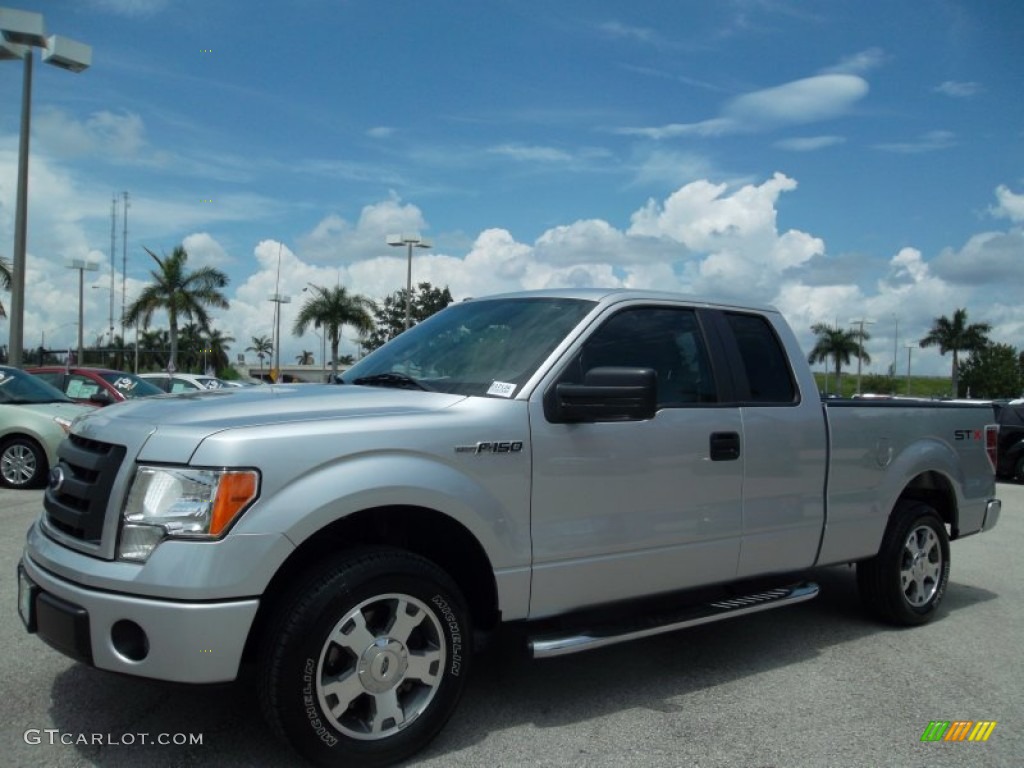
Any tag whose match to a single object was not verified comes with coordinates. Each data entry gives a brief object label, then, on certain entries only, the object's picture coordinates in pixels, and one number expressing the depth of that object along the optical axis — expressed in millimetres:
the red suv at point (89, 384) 13852
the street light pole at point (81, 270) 42656
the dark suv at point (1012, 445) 15766
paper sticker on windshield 3627
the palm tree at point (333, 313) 46562
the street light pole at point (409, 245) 34219
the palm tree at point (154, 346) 78625
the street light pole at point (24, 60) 16781
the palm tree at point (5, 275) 28688
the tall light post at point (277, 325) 45306
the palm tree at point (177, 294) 42625
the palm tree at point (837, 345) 76500
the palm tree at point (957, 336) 73000
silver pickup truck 2920
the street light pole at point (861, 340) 69688
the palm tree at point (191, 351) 71412
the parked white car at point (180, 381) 18648
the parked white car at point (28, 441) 10336
